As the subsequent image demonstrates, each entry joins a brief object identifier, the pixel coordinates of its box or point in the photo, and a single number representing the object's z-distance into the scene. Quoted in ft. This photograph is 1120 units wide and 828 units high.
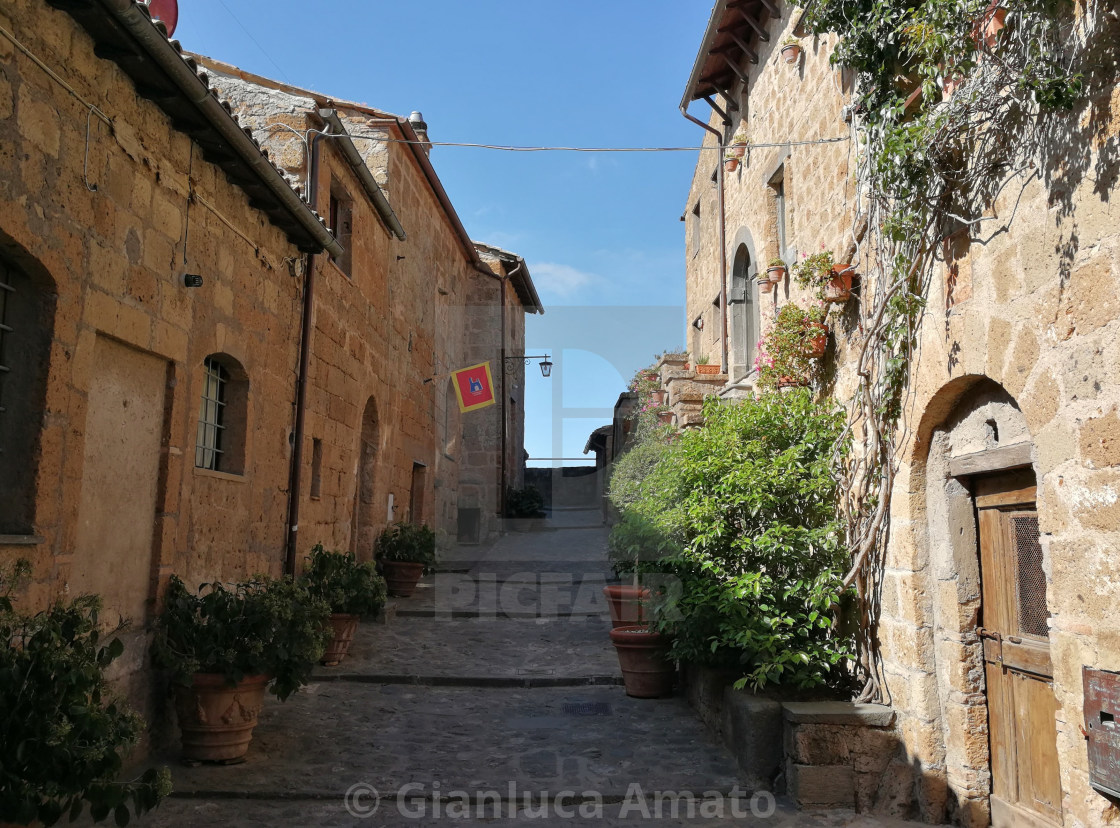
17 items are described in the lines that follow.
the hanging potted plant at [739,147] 27.91
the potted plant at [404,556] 34.83
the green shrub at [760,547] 16.56
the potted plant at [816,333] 17.94
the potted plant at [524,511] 62.03
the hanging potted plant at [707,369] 32.65
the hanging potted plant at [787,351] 18.29
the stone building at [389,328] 27.91
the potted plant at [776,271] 21.87
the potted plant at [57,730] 9.45
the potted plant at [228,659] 15.99
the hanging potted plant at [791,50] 21.65
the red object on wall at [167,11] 21.29
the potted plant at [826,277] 16.58
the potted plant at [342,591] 24.82
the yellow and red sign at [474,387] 41.47
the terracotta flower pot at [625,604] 28.12
